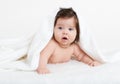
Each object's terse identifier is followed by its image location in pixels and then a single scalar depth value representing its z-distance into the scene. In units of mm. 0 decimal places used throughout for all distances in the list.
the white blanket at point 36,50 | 1609
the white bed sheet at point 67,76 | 1481
